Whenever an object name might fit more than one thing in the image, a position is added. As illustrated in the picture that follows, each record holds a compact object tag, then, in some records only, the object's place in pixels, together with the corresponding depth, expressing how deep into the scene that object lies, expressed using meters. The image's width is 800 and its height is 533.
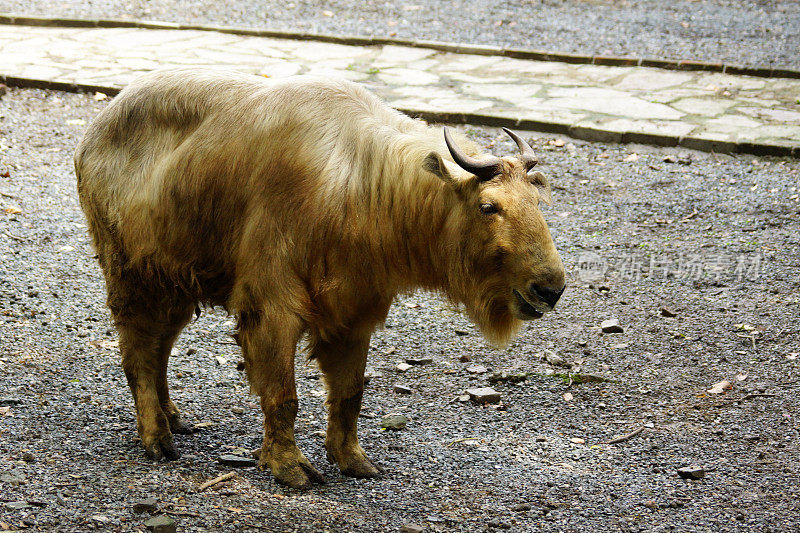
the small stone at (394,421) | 10.06
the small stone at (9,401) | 9.92
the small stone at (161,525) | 7.71
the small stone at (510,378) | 10.98
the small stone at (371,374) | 11.12
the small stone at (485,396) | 10.53
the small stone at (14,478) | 8.37
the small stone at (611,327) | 12.09
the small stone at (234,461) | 9.05
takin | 7.91
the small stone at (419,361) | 11.46
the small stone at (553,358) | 11.34
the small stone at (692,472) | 8.99
